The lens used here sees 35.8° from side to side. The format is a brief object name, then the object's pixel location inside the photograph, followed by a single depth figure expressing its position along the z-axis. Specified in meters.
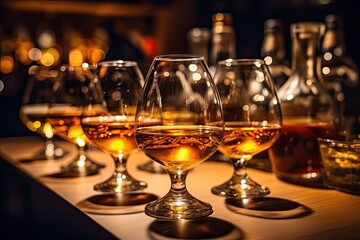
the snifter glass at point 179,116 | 0.85
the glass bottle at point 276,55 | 1.43
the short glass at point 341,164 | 0.92
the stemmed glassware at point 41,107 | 1.47
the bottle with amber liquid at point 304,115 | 1.06
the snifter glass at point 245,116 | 0.97
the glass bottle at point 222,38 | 1.33
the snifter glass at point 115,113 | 1.03
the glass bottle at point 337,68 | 1.53
